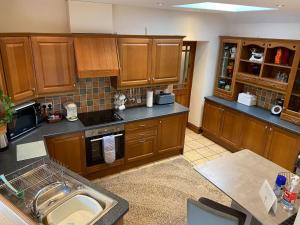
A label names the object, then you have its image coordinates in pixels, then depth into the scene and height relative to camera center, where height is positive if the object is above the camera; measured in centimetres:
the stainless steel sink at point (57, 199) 159 -115
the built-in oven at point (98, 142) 314 -137
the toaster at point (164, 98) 404 -91
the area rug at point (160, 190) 279 -200
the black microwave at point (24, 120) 265 -96
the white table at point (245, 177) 176 -117
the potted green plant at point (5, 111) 201 -63
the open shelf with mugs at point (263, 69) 350 -34
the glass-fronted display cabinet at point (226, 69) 437 -39
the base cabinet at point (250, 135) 341 -143
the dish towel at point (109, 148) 323 -147
